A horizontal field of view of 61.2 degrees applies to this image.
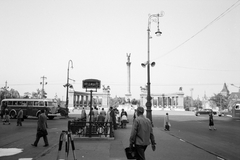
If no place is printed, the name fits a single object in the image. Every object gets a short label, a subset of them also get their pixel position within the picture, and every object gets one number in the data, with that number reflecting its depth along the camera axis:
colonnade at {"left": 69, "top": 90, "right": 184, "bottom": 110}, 73.96
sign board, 11.16
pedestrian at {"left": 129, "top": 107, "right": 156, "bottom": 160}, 4.39
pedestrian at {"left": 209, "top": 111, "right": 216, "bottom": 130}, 16.72
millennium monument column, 63.30
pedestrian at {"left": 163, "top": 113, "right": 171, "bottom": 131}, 15.80
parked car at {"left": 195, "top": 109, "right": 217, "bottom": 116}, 44.97
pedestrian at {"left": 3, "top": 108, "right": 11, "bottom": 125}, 20.34
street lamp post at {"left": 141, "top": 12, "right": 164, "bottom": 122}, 17.97
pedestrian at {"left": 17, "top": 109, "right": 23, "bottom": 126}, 18.73
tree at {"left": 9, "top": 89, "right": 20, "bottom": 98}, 92.35
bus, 28.62
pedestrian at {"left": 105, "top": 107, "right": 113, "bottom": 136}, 13.94
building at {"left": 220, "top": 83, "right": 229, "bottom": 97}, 149.71
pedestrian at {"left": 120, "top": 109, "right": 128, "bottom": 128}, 17.55
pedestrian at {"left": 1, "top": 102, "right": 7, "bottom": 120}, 28.89
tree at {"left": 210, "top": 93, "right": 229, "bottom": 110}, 91.51
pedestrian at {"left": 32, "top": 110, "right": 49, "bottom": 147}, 9.26
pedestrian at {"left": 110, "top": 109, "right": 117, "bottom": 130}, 13.74
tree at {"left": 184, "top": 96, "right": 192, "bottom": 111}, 140.00
